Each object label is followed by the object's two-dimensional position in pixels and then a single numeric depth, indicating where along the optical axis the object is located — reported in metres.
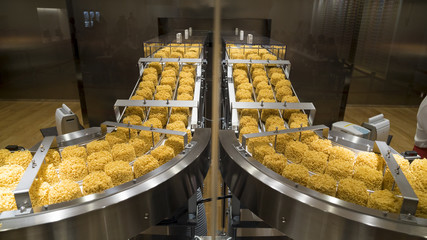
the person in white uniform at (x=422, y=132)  2.02
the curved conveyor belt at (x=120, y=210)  0.89
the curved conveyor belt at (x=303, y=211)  0.90
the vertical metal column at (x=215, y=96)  0.60
